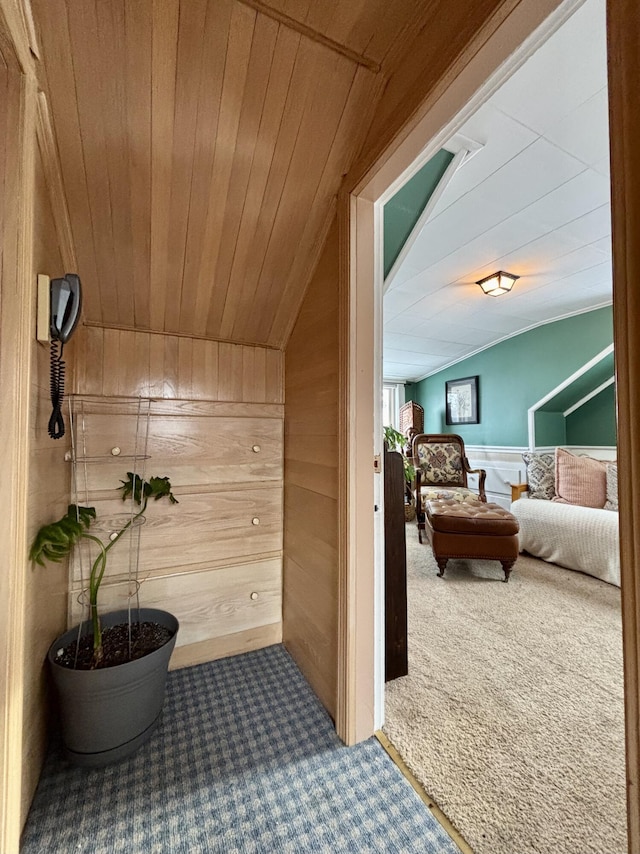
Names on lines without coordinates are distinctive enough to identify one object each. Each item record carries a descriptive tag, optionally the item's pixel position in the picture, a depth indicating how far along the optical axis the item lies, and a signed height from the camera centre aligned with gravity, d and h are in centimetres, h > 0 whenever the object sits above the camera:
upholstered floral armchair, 430 -31
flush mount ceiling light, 287 +128
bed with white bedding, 262 -81
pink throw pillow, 301 -39
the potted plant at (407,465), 210 -35
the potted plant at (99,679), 114 -82
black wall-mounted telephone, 108 +41
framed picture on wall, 495 +52
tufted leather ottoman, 263 -77
